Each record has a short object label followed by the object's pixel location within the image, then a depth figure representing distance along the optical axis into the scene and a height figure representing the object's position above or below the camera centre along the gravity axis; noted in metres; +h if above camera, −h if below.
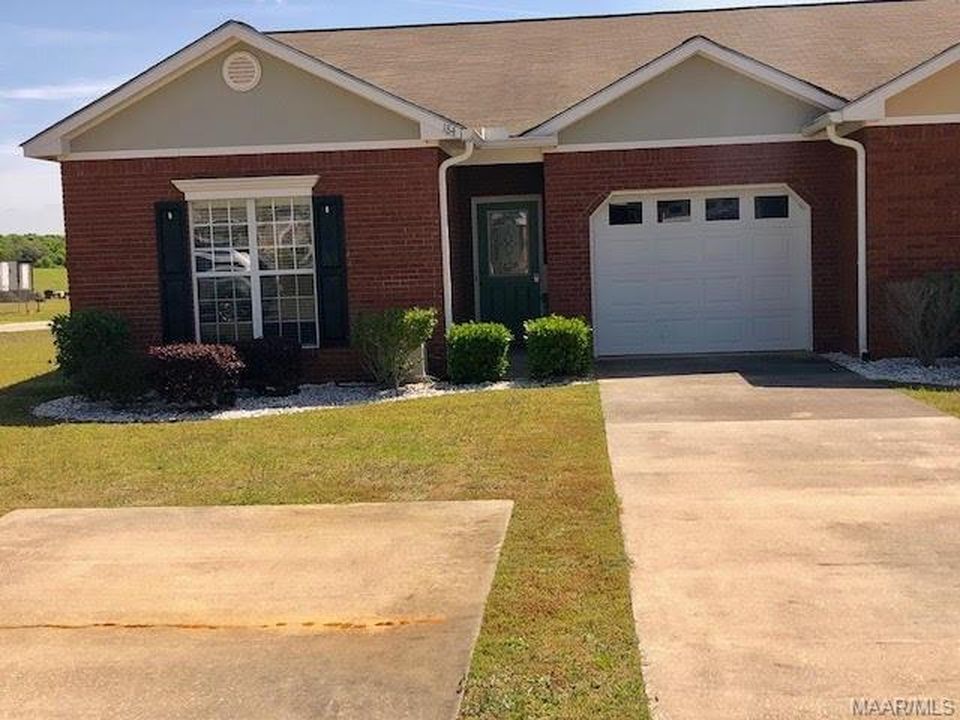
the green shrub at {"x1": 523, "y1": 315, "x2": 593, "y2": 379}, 13.38 -0.76
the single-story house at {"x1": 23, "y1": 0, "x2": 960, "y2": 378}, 13.63 +1.13
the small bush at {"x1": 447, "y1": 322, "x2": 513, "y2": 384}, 13.47 -0.81
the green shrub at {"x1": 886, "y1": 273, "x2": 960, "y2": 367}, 13.06 -0.50
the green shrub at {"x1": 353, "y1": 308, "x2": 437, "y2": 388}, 13.20 -0.59
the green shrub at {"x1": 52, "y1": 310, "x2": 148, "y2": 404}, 12.73 -0.70
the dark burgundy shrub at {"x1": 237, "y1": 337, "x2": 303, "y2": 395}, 13.15 -0.86
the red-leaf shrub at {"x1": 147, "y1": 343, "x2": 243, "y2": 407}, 12.35 -0.87
